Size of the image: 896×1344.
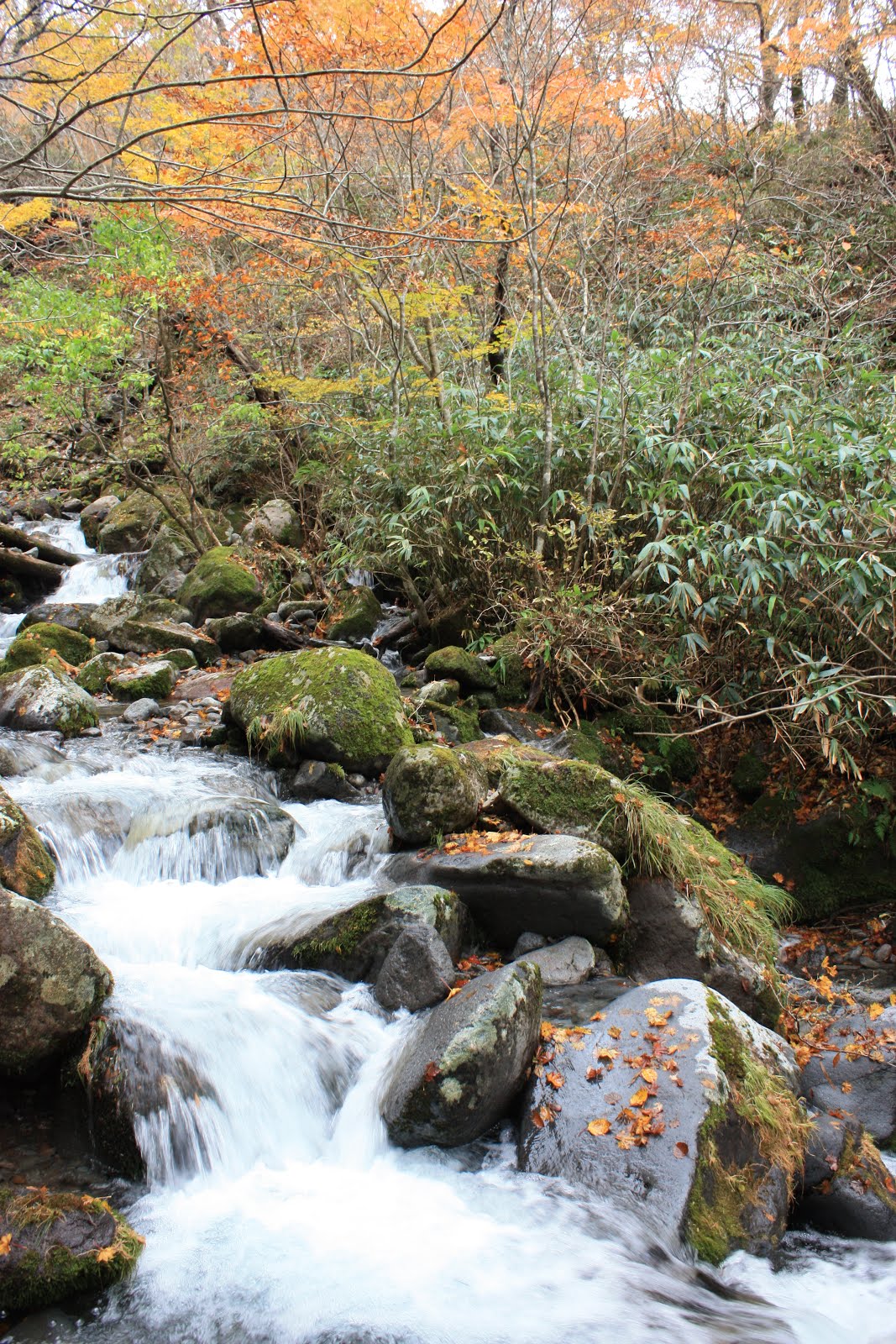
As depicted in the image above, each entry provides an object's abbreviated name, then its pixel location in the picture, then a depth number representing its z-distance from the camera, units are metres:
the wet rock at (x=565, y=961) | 4.54
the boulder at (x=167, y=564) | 11.92
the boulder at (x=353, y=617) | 9.76
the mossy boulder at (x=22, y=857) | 4.43
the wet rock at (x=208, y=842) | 5.41
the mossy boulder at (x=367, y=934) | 4.42
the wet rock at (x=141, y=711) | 7.61
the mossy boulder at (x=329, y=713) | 6.55
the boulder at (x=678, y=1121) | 3.24
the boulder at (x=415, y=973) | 4.25
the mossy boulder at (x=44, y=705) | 7.16
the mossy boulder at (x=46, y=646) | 8.35
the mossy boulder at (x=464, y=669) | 7.90
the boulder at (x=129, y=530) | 13.20
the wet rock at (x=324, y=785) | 6.47
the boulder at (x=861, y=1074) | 4.00
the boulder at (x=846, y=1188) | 3.45
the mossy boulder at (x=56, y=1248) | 2.67
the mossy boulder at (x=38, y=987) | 3.29
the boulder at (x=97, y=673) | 8.23
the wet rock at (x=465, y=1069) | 3.48
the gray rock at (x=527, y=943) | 4.76
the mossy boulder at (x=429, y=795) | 5.25
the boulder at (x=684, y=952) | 4.60
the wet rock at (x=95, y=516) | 13.77
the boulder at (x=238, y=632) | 9.42
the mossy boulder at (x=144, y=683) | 8.09
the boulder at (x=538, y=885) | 4.59
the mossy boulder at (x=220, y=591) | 10.45
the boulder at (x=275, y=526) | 12.47
